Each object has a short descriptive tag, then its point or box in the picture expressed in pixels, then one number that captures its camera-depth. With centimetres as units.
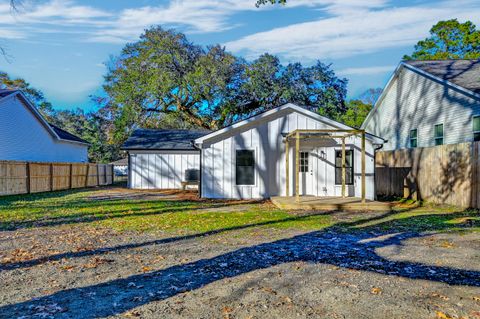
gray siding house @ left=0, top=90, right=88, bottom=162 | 2116
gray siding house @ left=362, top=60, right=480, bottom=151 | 1480
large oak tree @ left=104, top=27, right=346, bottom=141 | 2894
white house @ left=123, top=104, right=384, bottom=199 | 1456
